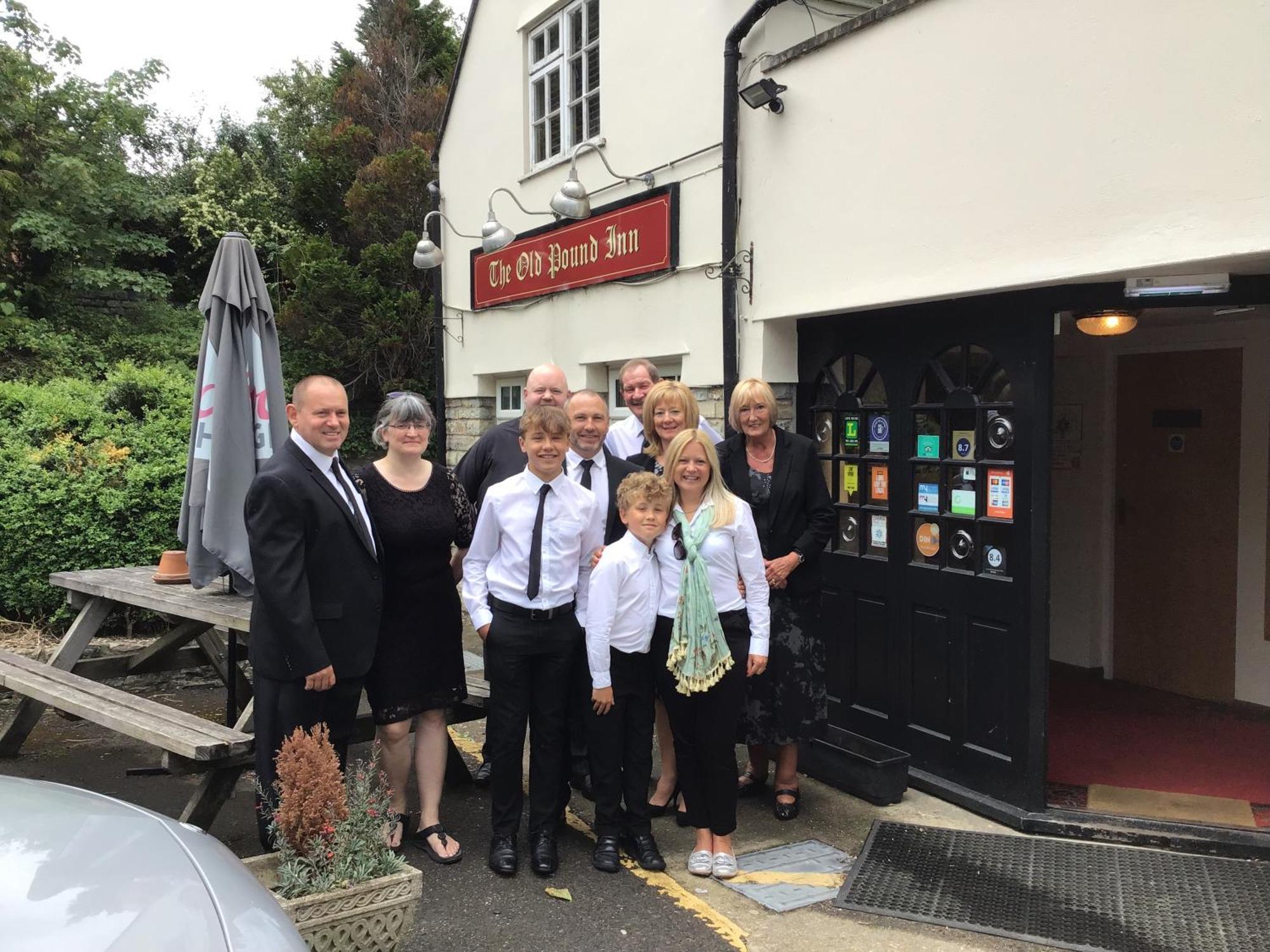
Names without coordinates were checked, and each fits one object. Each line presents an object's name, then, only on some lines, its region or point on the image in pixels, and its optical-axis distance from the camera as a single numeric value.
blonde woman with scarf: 4.04
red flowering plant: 3.17
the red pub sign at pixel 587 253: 7.13
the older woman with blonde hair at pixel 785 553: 4.71
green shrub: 7.20
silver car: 2.03
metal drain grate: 4.00
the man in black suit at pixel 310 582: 3.74
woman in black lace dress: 4.13
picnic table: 4.10
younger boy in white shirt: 4.01
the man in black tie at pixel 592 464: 4.34
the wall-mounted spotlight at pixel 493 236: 8.00
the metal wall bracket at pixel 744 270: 6.26
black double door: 4.70
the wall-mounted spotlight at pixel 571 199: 7.02
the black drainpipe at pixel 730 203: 6.21
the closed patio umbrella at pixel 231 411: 4.89
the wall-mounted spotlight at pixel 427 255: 9.53
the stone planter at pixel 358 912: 3.08
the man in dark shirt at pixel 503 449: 4.77
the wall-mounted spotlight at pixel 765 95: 5.77
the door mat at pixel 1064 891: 3.70
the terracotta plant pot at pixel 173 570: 5.71
